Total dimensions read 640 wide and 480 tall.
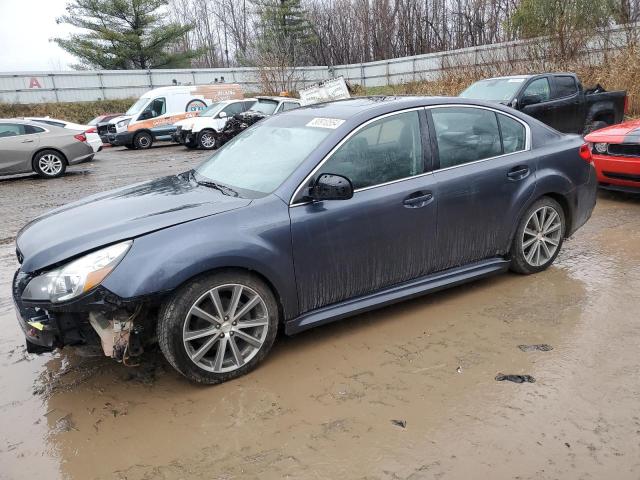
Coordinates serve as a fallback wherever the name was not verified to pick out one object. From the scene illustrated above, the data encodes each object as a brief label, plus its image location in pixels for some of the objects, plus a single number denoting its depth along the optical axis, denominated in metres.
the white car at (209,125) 17.58
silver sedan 12.48
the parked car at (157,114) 20.08
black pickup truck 9.80
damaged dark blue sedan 2.95
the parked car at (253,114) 16.97
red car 6.67
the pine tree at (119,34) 35.25
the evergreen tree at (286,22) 41.16
